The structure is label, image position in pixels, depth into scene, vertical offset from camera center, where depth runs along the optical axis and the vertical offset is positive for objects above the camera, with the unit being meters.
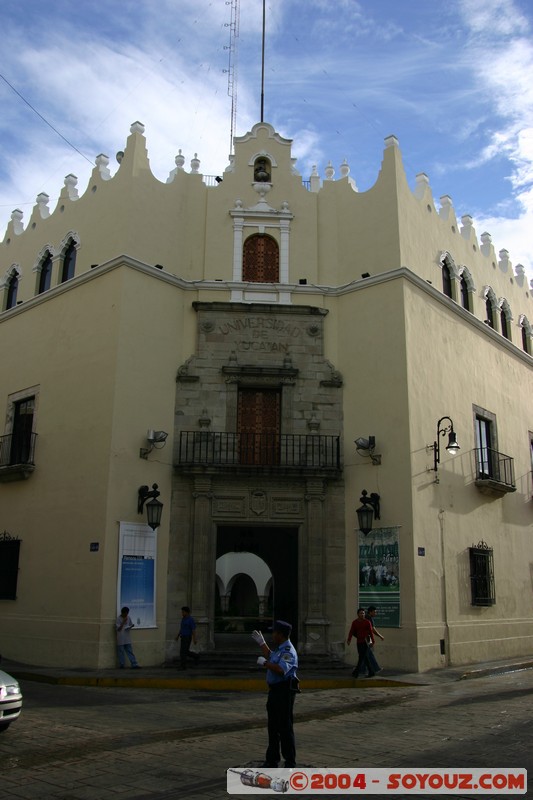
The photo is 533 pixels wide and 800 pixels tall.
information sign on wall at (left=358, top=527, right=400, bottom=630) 16.14 +0.28
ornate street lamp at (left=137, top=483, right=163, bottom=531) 16.16 +1.60
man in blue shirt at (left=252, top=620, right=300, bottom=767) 6.80 -0.98
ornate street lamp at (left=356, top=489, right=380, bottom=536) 16.52 +1.62
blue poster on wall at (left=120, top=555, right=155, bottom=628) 15.89 -0.06
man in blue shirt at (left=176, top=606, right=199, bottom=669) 15.23 -0.95
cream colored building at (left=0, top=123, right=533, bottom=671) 16.42 +4.05
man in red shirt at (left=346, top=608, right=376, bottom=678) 14.69 -0.89
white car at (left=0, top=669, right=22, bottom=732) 8.69 -1.31
